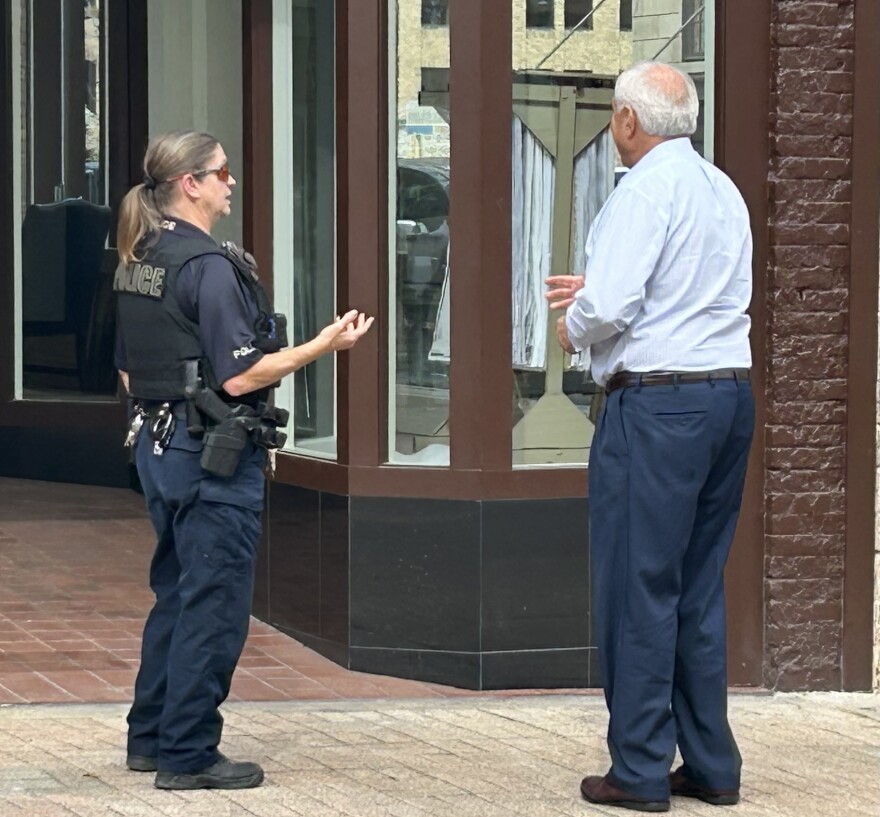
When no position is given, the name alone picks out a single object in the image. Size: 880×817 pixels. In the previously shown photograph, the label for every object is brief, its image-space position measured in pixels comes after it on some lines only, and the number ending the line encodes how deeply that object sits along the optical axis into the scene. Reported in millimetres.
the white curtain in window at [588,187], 13180
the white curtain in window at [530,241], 12898
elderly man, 9469
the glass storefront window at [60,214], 21969
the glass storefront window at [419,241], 12773
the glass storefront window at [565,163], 12898
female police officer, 9742
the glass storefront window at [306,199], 13641
